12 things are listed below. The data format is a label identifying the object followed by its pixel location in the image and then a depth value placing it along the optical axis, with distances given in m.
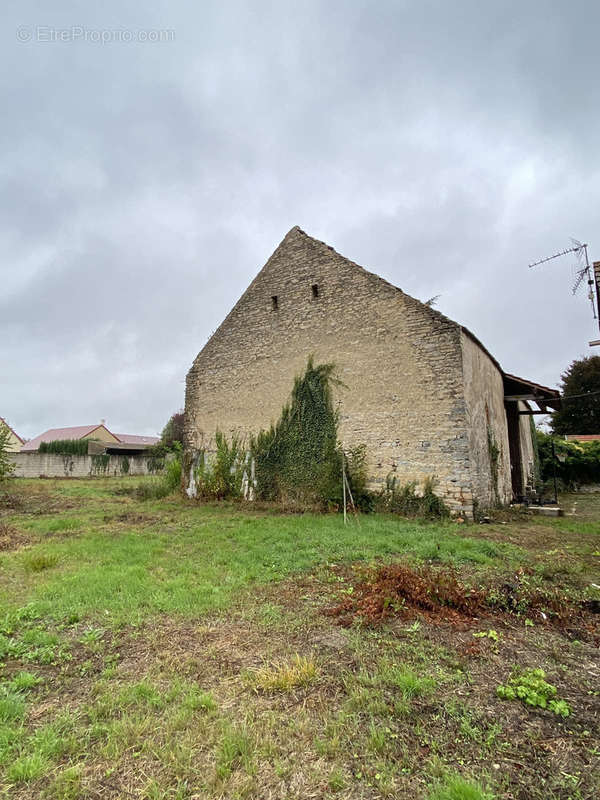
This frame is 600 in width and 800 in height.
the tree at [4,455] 15.40
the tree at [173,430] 41.19
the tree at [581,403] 30.45
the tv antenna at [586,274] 10.80
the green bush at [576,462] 19.39
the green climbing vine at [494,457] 11.80
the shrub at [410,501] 10.08
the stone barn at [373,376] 10.37
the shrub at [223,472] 13.64
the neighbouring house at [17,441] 49.06
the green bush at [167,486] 15.63
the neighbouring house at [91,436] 42.19
